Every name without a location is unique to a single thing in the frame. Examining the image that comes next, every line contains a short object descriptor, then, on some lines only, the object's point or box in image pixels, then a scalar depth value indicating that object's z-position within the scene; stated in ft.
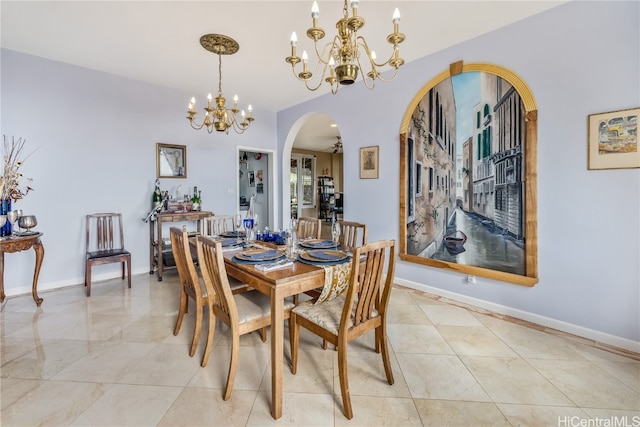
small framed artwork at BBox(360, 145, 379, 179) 12.35
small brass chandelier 9.32
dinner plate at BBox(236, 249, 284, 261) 6.36
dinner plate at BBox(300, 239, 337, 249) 7.55
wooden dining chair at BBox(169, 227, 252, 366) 6.57
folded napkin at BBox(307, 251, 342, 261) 6.45
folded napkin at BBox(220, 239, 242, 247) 8.07
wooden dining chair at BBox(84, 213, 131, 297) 11.28
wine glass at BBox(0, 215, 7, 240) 9.02
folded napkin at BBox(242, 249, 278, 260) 6.43
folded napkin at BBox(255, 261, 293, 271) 5.79
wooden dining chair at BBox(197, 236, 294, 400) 5.42
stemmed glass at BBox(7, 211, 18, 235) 9.37
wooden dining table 5.03
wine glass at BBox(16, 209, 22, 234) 9.63
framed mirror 13.66
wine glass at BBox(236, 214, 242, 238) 9.11
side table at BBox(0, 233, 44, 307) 8.89
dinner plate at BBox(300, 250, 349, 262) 6.36
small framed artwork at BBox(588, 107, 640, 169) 6.83
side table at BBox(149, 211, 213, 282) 12.66
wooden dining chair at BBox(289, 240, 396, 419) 5.08
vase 9.35
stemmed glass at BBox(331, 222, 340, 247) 7.42
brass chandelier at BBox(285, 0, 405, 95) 5.32
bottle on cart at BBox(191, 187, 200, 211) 14.24
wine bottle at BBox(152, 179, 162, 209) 13.24
